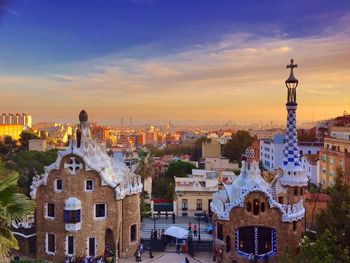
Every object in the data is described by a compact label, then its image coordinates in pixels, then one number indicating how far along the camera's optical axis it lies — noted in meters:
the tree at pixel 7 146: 73.47
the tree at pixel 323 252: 17.84
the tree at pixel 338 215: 20.03
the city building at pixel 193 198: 40.22
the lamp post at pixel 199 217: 33.99
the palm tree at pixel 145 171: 49.39
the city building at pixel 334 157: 51.80
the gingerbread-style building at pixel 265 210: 26.23
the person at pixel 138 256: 27.67
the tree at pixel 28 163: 47.09
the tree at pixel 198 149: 97.74
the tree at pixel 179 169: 57.66
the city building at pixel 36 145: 78.69
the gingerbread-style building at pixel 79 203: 27.15
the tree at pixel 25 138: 80.31
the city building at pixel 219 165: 66.62
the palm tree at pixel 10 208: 10.13
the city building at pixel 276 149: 74.21
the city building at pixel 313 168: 60.52
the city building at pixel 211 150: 87.59
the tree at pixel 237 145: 85.25
